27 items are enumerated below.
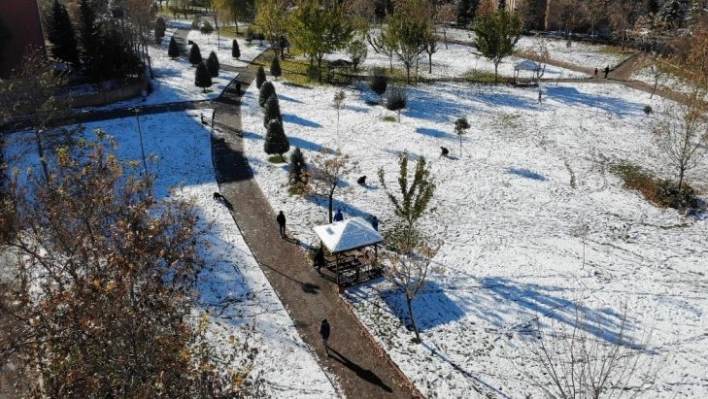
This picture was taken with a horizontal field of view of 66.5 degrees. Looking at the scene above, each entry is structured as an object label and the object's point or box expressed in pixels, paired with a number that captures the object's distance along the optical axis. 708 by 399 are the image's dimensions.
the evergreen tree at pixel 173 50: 50.41
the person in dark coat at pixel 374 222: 22.27
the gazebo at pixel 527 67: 43.38
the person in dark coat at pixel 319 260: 20.33
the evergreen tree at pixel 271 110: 32.19
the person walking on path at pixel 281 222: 22.20
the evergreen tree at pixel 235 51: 51.19
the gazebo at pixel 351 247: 19.20
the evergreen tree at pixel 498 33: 43.72
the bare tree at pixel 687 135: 25.89
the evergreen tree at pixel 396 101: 36.16
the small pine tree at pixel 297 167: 26.62
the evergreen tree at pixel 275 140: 28.97
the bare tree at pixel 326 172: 23.14
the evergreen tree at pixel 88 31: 38.31
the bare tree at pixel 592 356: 15.24
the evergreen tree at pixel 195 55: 47.38
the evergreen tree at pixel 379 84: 39.06
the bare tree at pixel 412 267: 17.00
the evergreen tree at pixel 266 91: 36.66
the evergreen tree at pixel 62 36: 38.81
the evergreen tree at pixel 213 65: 44.31
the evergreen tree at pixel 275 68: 43.78
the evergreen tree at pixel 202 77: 40.41
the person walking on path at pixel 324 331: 16.17
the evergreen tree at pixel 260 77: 41.06
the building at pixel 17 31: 37.47
